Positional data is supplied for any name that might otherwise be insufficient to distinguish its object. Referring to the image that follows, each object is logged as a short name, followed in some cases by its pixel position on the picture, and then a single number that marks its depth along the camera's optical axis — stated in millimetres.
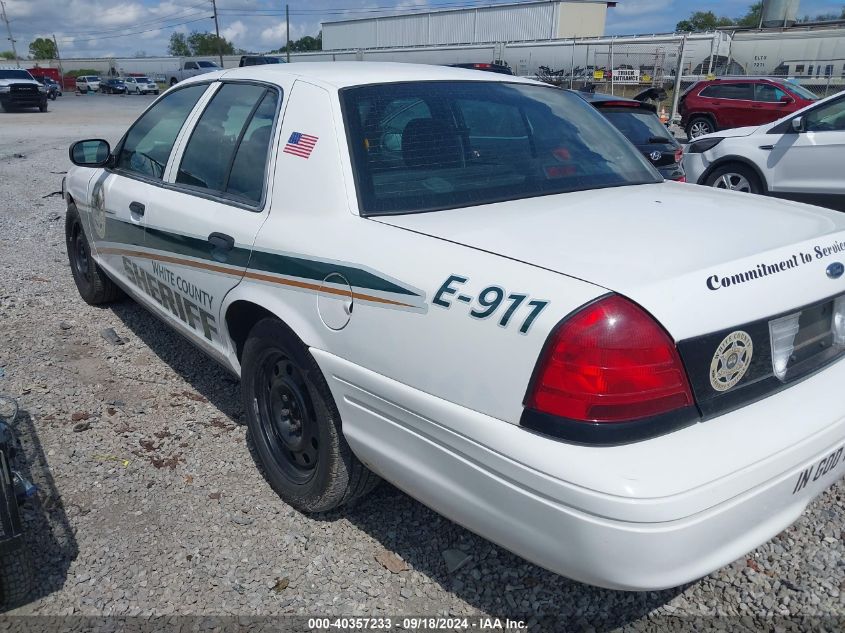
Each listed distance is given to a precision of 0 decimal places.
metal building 57625
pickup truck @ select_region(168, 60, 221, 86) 47725
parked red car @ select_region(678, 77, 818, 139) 17938
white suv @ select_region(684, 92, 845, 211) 7461
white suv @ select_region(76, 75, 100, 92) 59375
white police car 1771
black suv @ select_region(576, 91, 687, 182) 6939
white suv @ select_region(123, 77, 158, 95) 55344
